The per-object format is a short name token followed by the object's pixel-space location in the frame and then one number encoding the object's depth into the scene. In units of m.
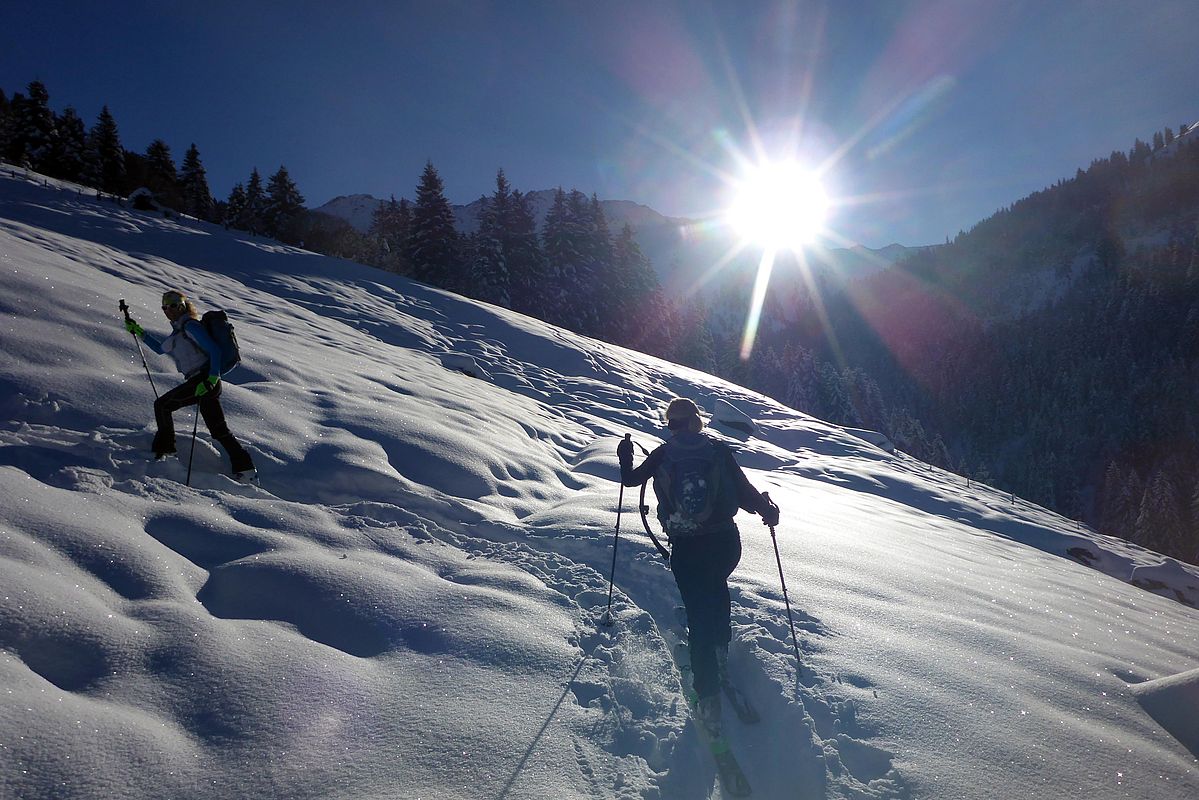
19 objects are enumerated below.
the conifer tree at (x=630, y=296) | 42.09
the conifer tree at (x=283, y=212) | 36.25
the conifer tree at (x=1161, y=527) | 55.47
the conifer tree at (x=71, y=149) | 38.00
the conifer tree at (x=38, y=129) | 36.28
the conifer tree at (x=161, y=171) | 38.94
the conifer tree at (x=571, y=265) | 40.12
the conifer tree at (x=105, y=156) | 39.50
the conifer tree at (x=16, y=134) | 35.94
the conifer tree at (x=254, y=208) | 37.03
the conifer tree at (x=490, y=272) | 35.72
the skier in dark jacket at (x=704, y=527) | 3.29
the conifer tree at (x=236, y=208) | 39.84
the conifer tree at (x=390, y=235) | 36.87
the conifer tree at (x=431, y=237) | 34.62
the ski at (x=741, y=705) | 3.17
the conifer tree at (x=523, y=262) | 38.78
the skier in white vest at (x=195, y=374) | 5.07
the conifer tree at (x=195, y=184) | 40.47
